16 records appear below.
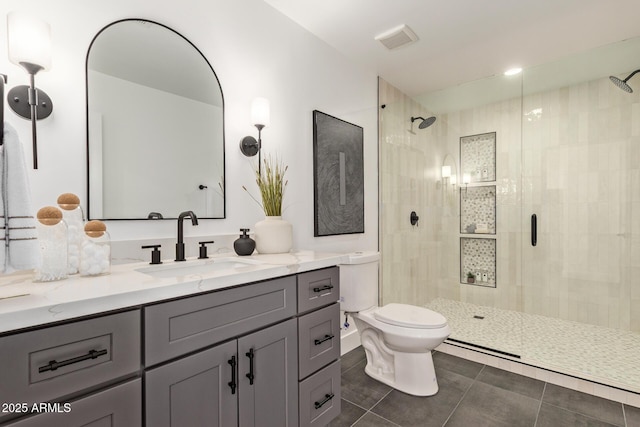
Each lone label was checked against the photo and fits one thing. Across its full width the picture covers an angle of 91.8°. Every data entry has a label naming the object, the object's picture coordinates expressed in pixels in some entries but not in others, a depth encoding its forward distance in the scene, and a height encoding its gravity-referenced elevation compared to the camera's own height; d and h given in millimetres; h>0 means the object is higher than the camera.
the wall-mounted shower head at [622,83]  2773 +1166
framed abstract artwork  2336 +316
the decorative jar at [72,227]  1088 -35
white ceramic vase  1768 -116
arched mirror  1328 +438
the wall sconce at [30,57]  1025 +541
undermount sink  1301 -229
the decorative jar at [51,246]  978 -91
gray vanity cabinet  720 -443
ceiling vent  2279 +1353
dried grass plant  1872 +177
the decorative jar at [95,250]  1079 -119
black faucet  1426 -125
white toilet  1967 -757
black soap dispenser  1659 -156
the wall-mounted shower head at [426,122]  3512 +1060
